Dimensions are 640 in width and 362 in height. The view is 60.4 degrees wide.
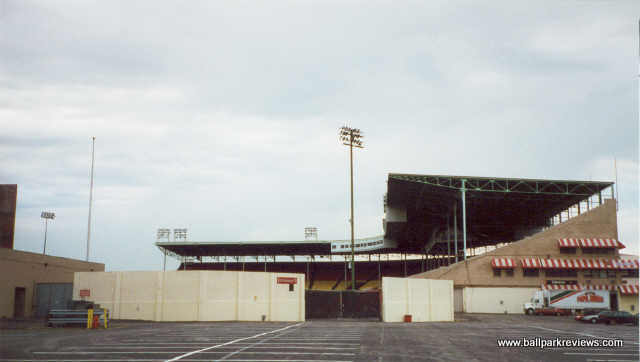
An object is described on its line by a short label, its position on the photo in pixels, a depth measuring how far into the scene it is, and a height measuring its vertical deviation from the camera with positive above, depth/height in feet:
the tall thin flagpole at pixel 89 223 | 210.28 +18.70
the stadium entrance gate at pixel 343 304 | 157.38 -8.64
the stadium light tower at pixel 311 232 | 329.72 +24.55
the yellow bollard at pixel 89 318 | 112.57 -9.26
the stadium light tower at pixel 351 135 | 202.27 +50.61
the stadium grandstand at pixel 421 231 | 222.89 +22.93
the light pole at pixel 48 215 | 270.59 +27.67
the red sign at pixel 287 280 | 147.06 -1.78
